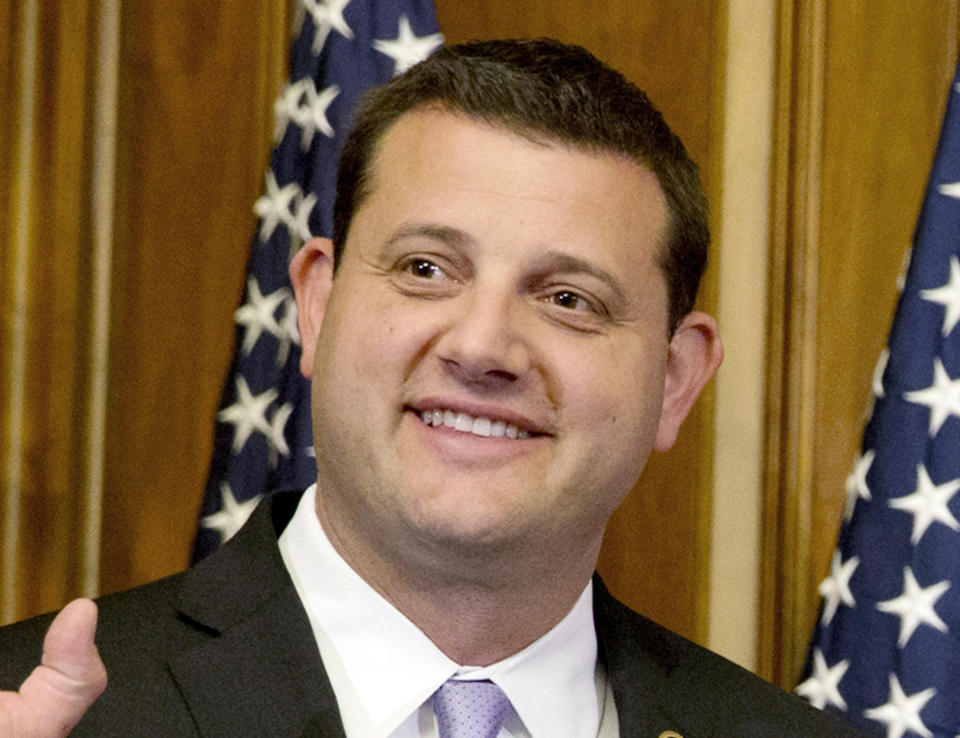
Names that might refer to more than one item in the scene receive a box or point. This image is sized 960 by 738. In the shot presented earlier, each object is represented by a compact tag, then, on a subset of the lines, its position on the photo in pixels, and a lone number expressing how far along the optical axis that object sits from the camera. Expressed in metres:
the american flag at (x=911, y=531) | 4.54
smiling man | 3.28
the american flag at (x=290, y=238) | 4.75
